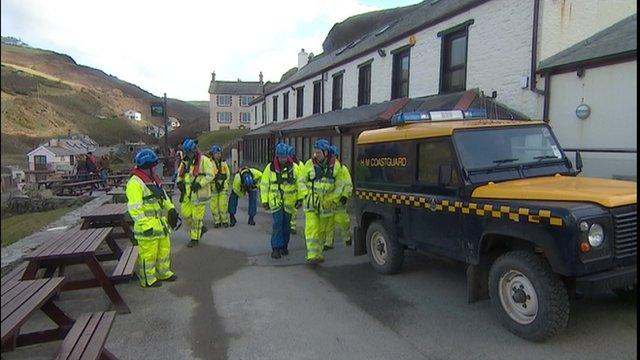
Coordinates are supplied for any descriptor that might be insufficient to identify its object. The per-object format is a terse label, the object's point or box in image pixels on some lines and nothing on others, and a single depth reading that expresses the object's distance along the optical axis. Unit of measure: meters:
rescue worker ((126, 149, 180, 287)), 5.89
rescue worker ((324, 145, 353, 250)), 7.41
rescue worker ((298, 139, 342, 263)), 7.14
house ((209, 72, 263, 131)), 67.56
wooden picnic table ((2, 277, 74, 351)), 3.11
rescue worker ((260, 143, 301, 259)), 7.68
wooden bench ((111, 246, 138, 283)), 5.36
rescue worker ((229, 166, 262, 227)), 11.16
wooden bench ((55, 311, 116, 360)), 3.25
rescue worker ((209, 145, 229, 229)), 10.51
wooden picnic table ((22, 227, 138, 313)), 4.93
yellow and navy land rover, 3.86
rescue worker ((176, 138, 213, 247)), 8.72
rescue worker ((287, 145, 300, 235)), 7.93
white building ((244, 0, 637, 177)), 9.65
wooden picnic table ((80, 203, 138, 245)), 7.74
